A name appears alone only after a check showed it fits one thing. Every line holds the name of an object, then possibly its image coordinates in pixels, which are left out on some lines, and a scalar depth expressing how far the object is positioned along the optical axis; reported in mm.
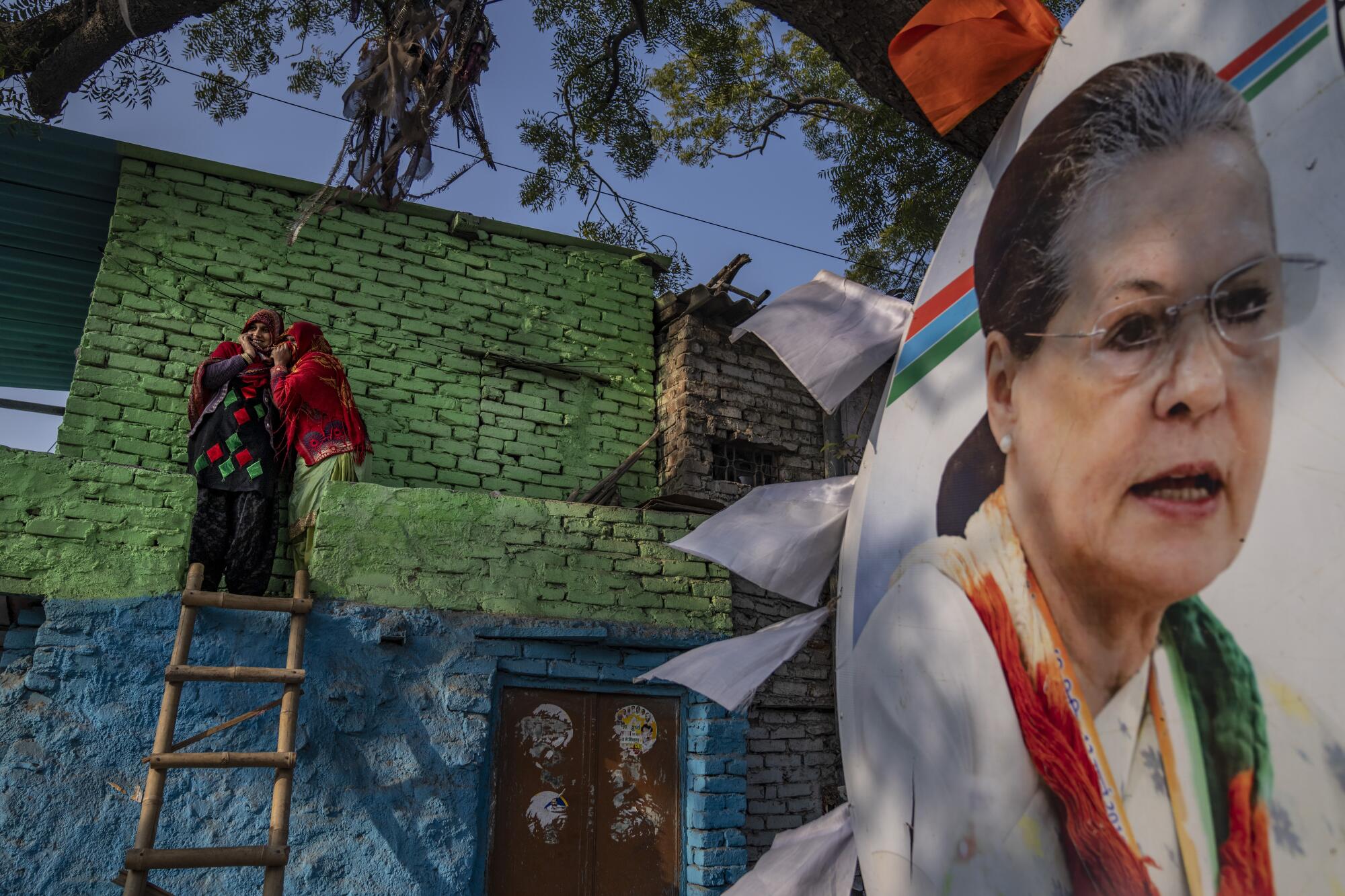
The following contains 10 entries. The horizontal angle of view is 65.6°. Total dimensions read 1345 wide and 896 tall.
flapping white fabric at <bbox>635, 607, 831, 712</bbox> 2303
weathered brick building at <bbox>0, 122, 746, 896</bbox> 4008
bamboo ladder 3549
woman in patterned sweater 4590
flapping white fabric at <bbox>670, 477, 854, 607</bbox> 2314
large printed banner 1231
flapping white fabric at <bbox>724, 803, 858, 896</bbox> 2125
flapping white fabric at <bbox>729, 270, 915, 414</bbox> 2273
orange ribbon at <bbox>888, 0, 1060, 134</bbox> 1886
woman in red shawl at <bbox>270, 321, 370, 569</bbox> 4844
